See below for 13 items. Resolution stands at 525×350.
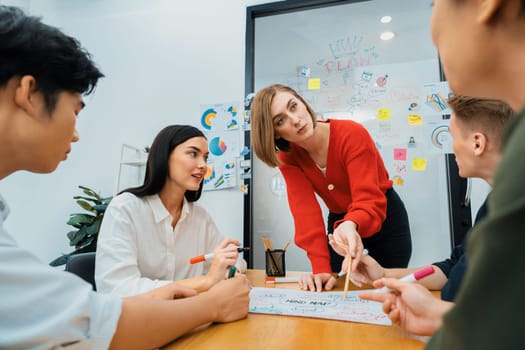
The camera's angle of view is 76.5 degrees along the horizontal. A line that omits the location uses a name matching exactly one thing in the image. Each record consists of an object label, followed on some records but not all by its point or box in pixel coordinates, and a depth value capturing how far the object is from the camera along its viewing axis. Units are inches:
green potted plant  98.9
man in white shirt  17.9
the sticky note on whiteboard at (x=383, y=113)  88.9
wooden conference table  24.4
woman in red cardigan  49.6
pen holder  52.3
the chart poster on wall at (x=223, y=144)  98.9
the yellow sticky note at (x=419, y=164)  85.4
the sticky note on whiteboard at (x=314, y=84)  95.6
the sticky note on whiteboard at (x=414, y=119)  86.6
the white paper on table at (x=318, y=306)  31.2
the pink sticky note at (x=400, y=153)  86.7
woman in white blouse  42.6
